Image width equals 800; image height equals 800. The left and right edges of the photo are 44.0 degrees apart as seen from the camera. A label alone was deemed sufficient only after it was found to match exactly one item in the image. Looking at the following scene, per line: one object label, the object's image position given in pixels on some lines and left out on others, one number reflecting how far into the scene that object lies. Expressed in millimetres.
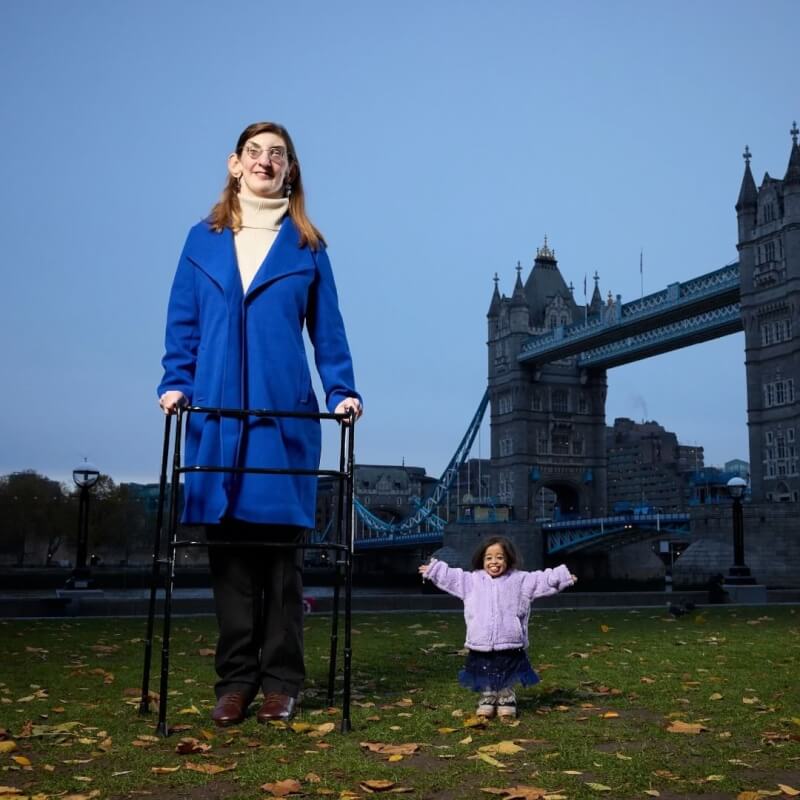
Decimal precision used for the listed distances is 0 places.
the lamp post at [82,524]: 17453
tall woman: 4676
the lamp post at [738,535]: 20078
